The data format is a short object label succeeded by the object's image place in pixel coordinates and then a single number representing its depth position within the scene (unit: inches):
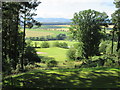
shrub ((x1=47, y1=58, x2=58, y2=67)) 1369.1
